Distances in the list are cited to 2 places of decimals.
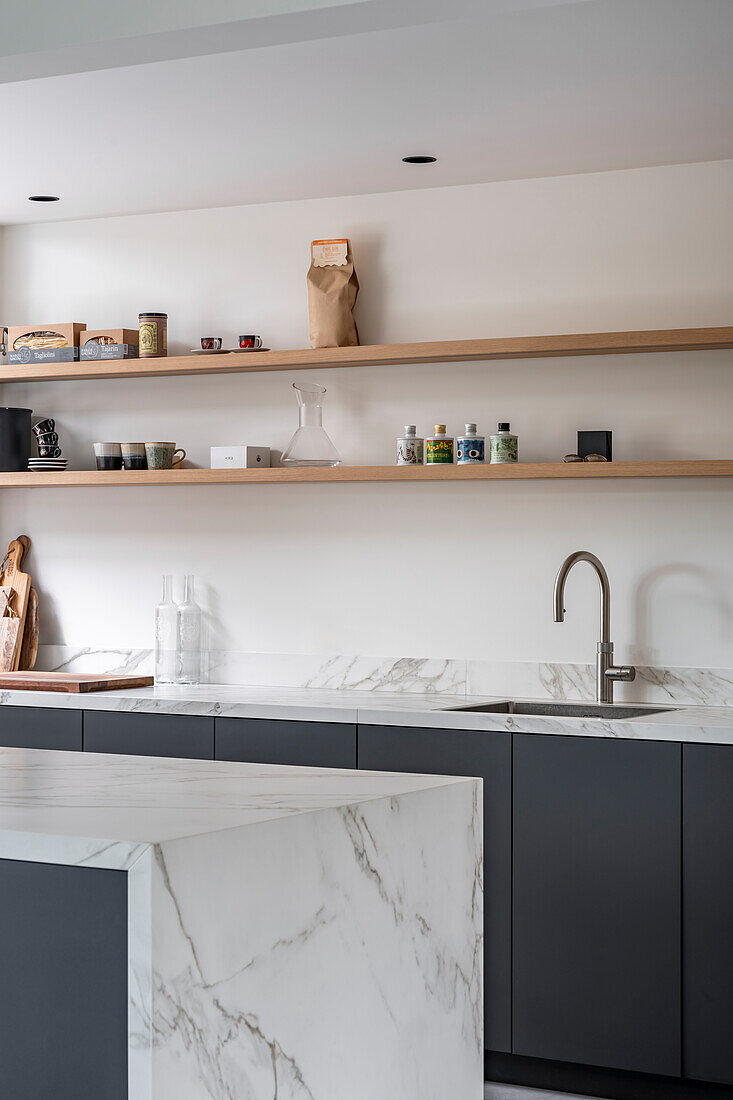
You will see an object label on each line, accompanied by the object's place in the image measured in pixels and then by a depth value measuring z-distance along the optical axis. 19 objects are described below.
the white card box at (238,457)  3.92
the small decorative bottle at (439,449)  3.67
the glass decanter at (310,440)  3.87
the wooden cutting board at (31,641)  4.32
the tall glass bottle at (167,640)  4.05
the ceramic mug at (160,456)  4.03
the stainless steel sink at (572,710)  3.45
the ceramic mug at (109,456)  4.11
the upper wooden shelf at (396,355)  3.41
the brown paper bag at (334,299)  3.82
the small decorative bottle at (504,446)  3.58
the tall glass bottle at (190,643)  4.06
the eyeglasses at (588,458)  3.51
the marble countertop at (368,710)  3.02
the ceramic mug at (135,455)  4.09
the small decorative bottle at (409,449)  3.73
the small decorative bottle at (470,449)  3.63
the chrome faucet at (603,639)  3.52
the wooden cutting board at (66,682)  3.74
